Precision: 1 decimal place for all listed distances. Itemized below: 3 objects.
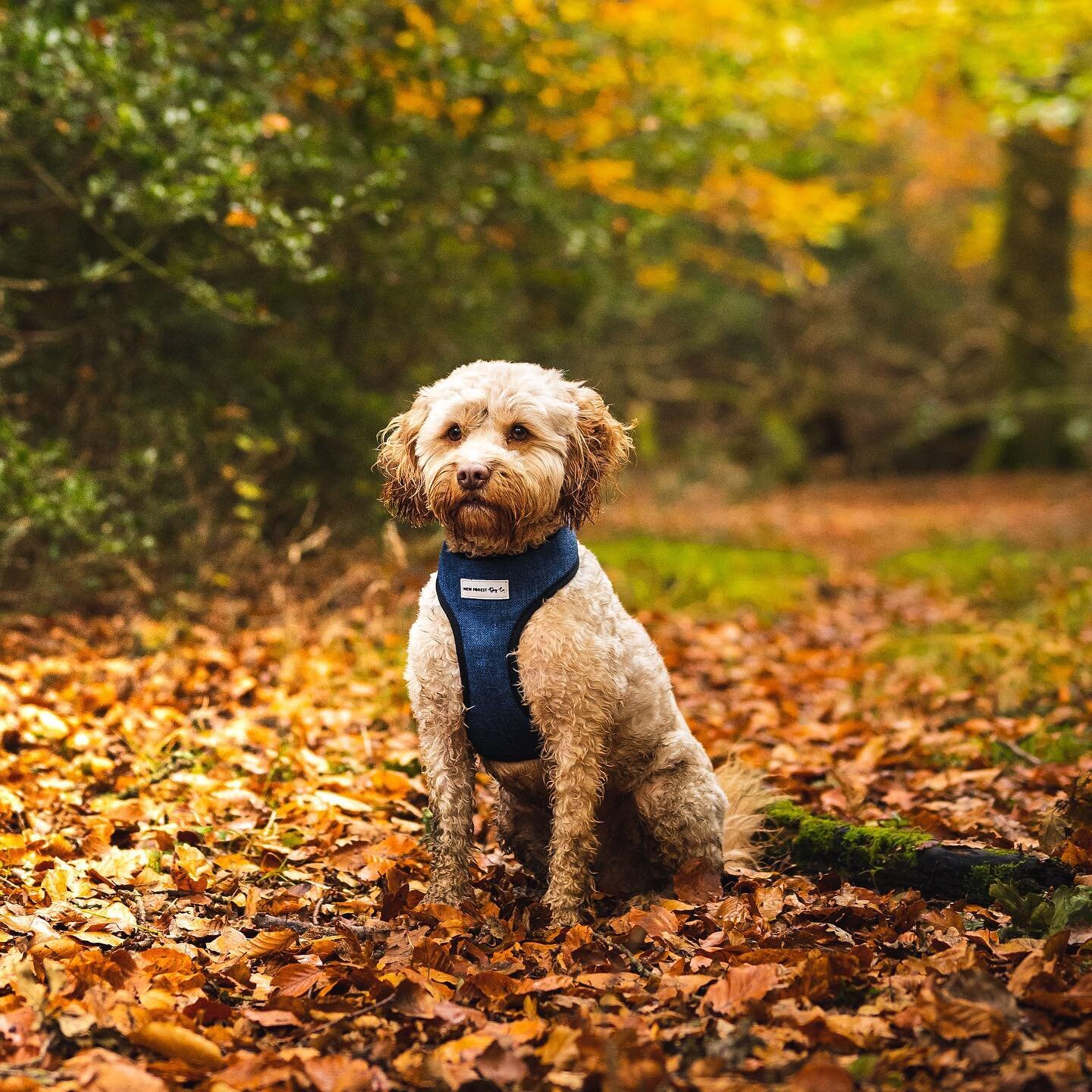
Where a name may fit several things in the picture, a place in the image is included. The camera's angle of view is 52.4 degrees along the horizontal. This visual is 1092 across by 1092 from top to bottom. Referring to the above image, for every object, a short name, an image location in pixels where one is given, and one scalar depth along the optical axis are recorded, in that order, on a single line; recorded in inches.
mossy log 142.4
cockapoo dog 142.8
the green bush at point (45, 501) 232.5
